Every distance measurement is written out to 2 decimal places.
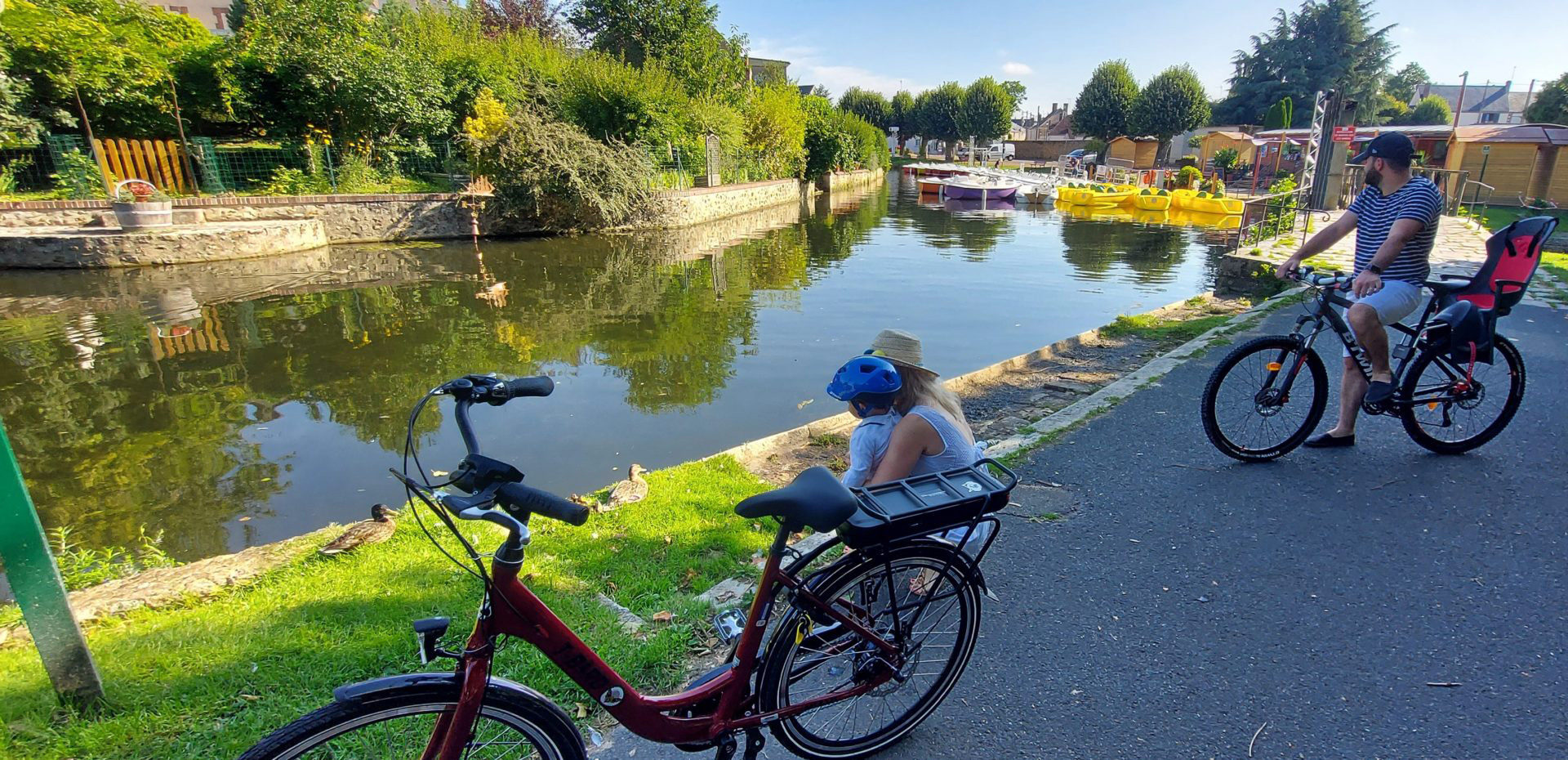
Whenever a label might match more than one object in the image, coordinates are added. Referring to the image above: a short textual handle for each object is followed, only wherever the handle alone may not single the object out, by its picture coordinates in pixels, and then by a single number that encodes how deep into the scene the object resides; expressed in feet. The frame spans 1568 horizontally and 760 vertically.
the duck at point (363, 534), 12.88
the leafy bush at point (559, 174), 65.98
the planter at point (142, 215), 49.24
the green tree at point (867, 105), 252.21
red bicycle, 5.41
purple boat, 119.96
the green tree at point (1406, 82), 242.78
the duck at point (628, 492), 15.34
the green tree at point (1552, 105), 125.80
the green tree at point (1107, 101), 198.49
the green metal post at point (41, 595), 7.41
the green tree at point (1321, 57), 195.00
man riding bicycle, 13.64
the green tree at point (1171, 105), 185.98
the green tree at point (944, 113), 234.58
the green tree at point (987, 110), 227.81
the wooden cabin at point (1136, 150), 193.04
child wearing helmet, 8.93
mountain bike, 14.48
